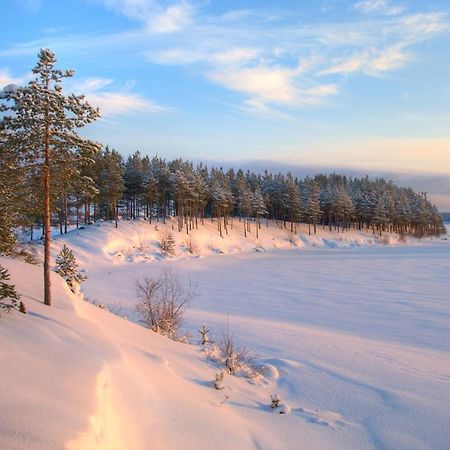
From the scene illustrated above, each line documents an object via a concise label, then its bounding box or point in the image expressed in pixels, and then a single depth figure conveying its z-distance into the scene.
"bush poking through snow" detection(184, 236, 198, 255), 59.09
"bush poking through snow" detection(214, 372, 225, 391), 8.41
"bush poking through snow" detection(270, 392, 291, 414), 7.85
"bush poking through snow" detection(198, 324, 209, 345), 12.39
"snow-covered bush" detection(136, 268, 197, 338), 14.23
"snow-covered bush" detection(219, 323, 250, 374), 10.24
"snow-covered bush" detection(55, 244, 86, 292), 18.02
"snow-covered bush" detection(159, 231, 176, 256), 54.37
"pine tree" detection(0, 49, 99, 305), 12.33
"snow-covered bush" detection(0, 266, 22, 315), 8.26
